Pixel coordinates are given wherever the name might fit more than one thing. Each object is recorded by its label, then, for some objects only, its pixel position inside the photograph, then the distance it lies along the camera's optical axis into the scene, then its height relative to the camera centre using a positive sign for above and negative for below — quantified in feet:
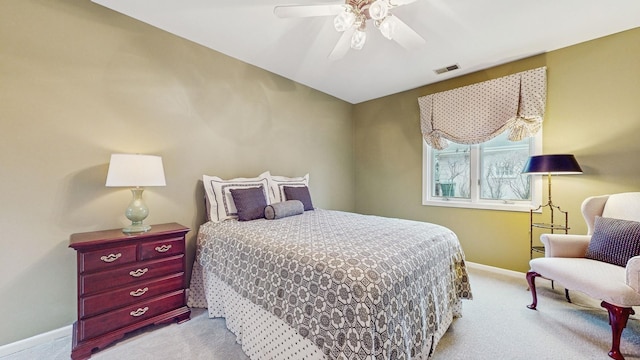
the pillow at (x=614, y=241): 5.92 -1.61
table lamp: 5.80 +0.03
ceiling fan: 5.22 +3.77
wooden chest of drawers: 5.23 -2.55
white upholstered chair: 5.03 -2.23
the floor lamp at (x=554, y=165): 7.36 +0.46
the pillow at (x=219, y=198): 7.86 -0.67
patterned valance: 8.85 +2.85
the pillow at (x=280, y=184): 9.48 -0.23
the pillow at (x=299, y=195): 9.55 -0.66
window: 9.61 +0.13
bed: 3.67 -2.05
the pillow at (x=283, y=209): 7.91 -1.06
